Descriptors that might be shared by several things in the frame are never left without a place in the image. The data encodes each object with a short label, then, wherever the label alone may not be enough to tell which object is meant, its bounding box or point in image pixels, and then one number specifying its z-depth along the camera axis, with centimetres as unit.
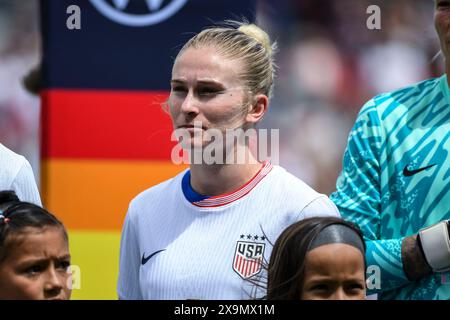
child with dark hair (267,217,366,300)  571
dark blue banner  972
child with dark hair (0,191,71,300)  604
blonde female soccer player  641
